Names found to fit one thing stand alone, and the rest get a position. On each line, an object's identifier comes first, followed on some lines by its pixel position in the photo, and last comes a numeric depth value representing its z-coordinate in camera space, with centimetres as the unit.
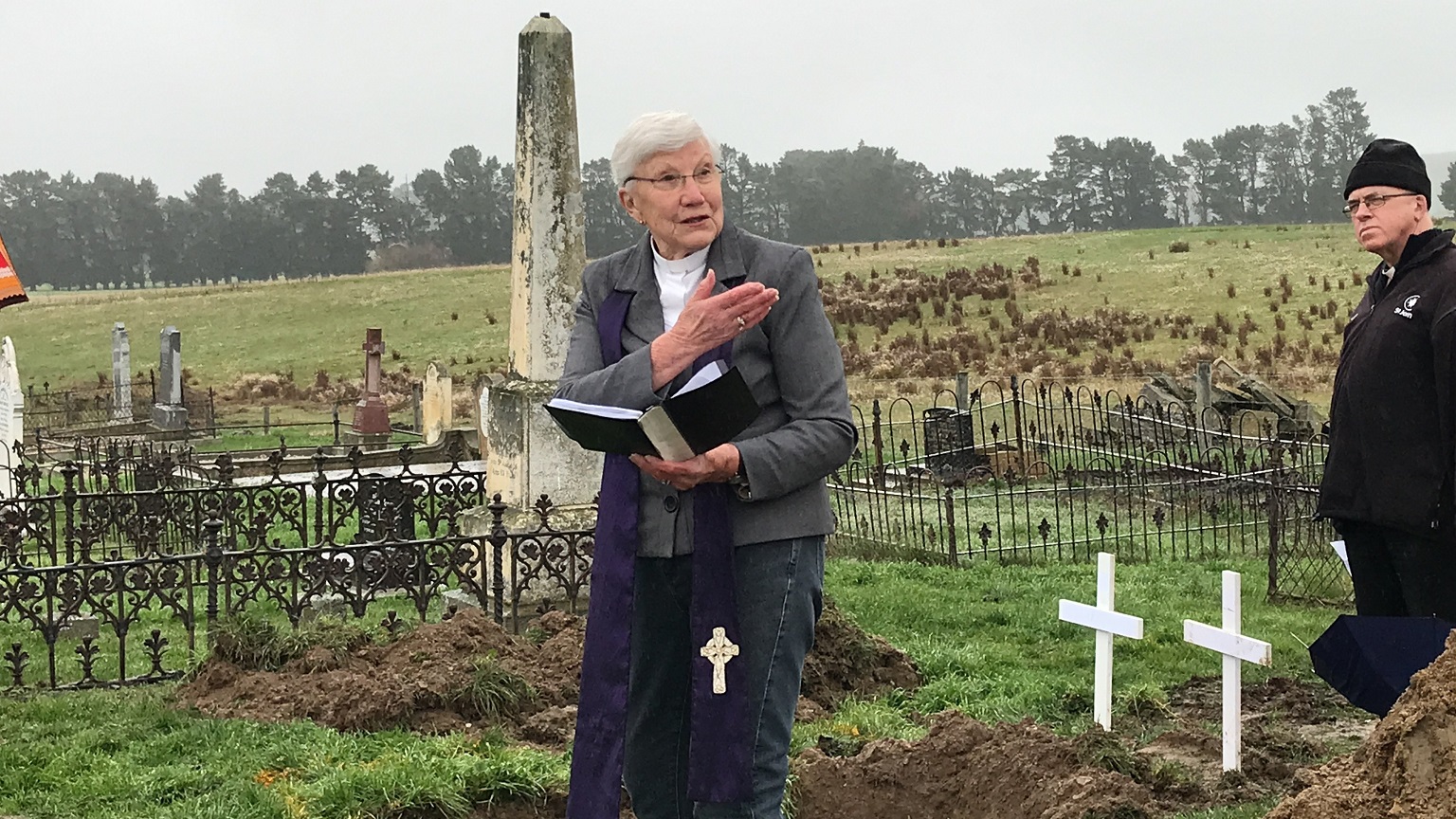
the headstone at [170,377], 2497
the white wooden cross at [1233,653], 491
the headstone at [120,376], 2723
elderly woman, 290
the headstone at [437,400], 2042
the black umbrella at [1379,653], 371
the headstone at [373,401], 2352
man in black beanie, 390
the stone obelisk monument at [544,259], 875
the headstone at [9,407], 1468
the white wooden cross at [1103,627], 548
